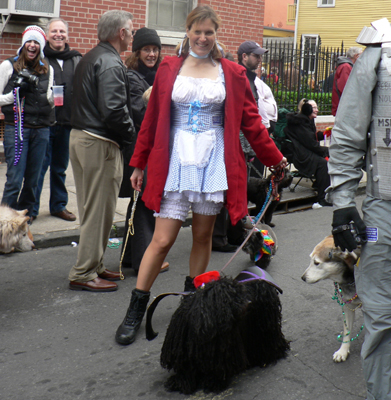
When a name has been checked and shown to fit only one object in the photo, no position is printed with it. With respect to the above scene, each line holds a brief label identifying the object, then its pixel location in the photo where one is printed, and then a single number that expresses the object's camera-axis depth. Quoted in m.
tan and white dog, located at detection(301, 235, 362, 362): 3.11
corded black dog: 2.78
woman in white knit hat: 5.41
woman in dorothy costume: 3.27
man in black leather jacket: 4.00
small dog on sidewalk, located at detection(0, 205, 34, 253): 3.92
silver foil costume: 2.33
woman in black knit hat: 4.61
